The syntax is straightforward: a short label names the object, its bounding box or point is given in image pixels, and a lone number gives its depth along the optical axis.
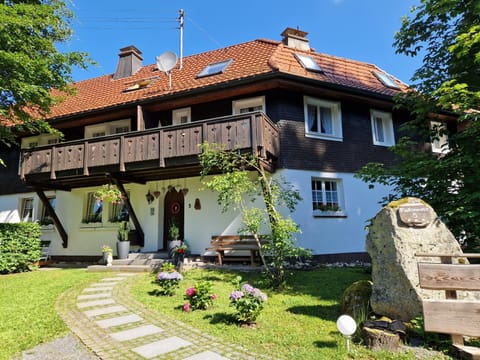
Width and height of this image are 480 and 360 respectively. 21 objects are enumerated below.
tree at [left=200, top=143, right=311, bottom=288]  6.91
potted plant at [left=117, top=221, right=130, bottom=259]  11.23
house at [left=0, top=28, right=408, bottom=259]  10.72
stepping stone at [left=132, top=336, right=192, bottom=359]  3.76
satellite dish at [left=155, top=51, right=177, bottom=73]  13.23
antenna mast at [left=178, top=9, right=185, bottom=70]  15.15
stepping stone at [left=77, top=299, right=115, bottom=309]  5.97
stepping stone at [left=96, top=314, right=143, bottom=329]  4.85
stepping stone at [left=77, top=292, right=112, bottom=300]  6.61
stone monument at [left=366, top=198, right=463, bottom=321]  4.17
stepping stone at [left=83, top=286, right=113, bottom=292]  7.30
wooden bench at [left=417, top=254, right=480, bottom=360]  3.57
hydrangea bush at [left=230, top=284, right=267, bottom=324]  4.69
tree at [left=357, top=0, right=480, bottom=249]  5.96
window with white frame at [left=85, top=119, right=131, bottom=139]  13.73
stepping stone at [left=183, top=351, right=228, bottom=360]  3.62
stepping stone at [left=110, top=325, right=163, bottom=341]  4.29
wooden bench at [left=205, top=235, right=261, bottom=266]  9.79
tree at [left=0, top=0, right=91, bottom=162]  9.48
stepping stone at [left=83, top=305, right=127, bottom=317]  5.43
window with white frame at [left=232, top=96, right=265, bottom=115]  11.66
